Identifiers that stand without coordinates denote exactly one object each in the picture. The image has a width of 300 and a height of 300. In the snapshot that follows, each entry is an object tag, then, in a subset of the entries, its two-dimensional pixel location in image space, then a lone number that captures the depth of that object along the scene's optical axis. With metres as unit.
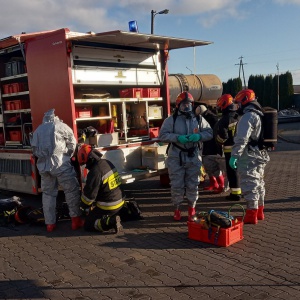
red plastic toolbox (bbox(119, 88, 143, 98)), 7.42
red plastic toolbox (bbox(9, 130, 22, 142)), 7.26
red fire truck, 6.43
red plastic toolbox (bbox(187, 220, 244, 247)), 4.89
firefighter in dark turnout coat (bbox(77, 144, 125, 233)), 5.46
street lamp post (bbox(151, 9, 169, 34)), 20.78
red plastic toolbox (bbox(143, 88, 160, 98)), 7.68
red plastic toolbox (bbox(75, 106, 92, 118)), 6.66
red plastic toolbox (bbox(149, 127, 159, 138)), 7.82
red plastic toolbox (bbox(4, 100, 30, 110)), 7.09
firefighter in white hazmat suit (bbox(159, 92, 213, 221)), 5.94
